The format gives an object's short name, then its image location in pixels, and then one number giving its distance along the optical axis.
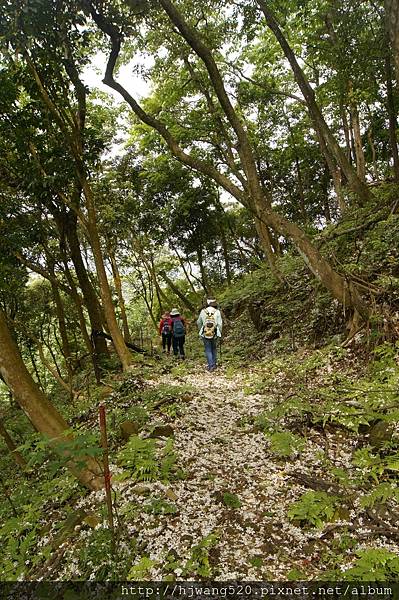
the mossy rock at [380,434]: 4.65
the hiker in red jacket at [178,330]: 13.01
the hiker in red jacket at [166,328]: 14.12
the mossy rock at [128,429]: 6.28
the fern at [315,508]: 3.90
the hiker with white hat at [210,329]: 10.46
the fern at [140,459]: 4.98
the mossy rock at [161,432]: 6.07
